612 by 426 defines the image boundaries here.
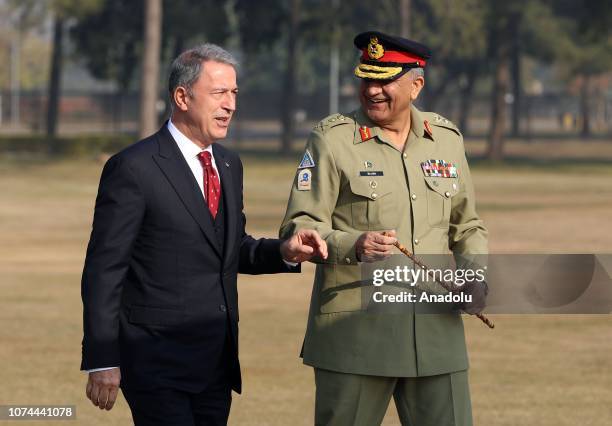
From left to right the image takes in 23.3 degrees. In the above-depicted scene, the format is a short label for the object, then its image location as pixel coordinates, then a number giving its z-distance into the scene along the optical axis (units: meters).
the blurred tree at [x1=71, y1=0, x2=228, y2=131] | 54.25
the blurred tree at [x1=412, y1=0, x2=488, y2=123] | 65.25
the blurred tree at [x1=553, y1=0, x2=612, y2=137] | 73.00
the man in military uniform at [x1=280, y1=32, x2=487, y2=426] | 5.35
